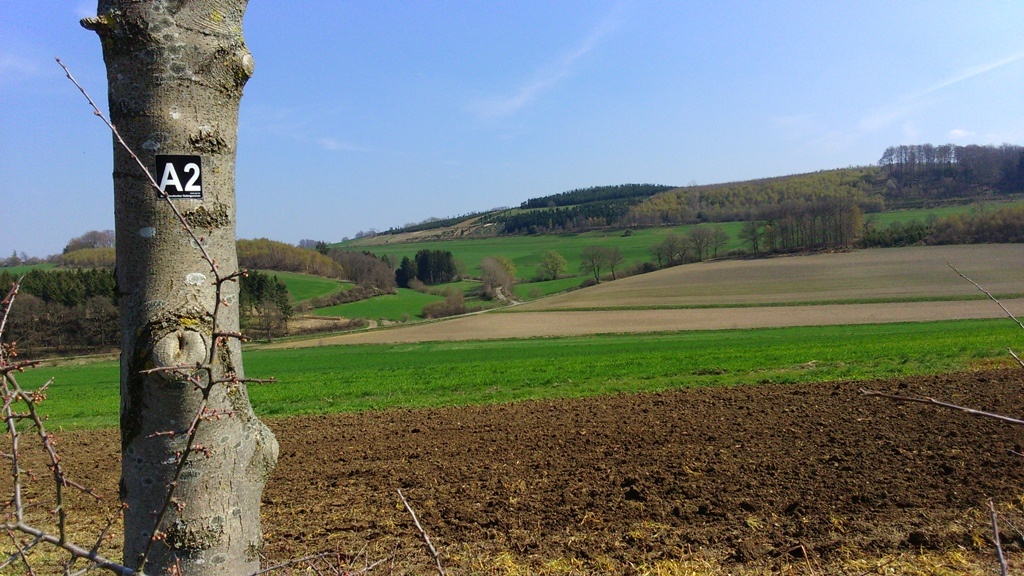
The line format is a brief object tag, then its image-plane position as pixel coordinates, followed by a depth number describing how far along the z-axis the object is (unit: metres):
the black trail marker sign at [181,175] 1.81
